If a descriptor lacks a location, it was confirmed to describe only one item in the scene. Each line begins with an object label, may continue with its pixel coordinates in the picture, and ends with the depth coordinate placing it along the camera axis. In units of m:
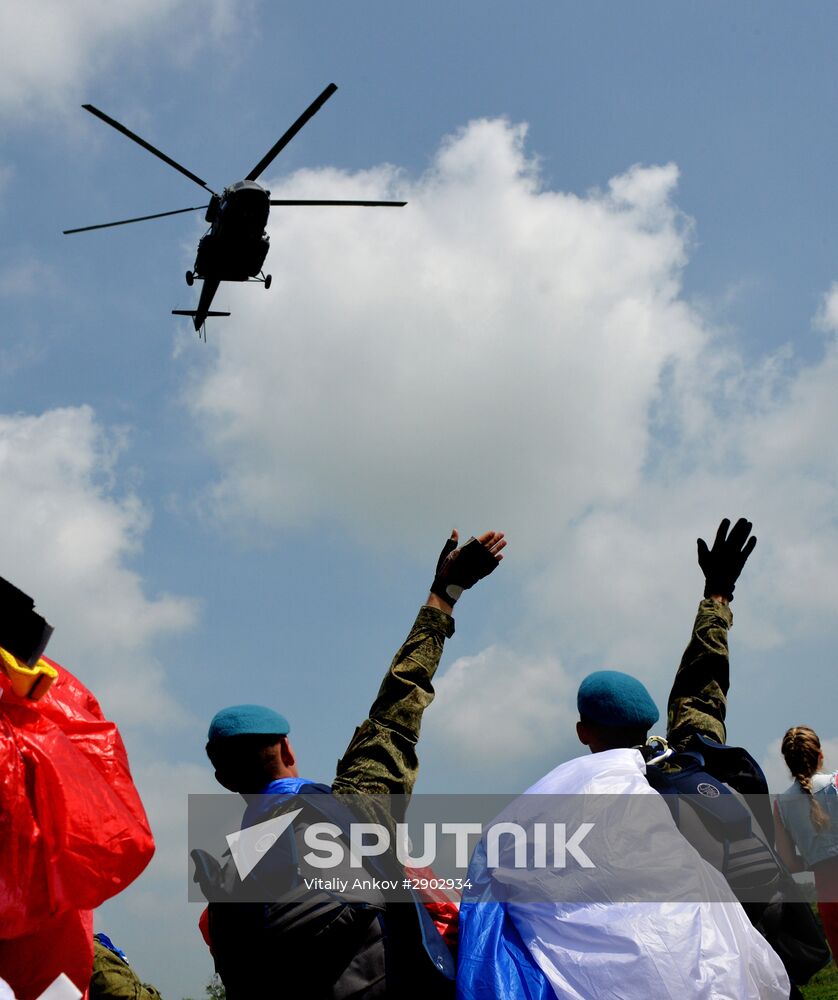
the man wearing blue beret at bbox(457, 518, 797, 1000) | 2.79
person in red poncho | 2.24
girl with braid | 5.50
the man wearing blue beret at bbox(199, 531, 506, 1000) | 2.91
